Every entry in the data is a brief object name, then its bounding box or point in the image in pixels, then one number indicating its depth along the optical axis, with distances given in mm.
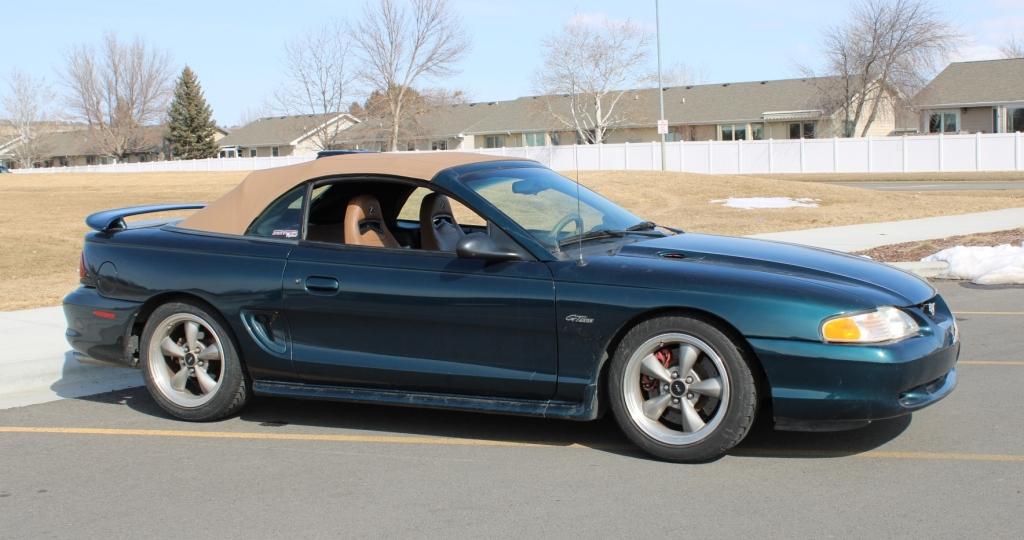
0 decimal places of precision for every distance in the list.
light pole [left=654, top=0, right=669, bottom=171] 40319
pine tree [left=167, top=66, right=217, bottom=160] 86688
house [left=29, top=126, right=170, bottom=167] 92812
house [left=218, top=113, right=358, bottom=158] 64500
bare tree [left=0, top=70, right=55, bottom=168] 95875
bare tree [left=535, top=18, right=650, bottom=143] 61406
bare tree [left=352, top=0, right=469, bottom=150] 57312
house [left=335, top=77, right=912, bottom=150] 59750
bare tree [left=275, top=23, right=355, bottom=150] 57312
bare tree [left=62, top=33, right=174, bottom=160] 88062
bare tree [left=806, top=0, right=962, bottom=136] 52750
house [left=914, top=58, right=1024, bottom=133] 53875
